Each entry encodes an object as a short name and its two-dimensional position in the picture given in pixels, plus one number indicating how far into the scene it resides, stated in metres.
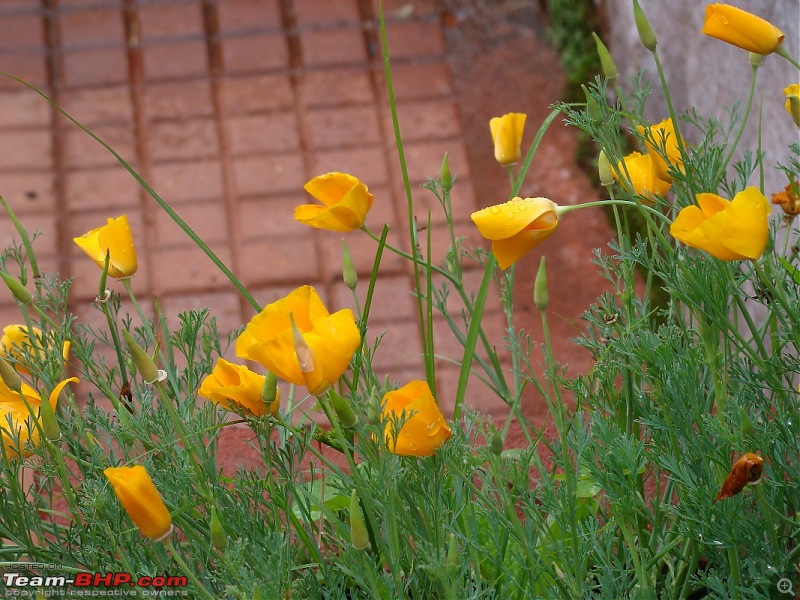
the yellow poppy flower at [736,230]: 1.14
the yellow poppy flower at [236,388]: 1.20
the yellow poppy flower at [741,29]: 1.22
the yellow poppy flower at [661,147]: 1.23
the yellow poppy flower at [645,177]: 1.26
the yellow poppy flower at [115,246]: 1.27
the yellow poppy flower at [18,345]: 1.28
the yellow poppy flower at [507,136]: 1.33
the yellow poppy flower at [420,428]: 1.17
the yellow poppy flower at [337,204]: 1.29
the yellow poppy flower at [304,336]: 1.14
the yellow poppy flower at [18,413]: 1.24
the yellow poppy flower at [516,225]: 1.20
